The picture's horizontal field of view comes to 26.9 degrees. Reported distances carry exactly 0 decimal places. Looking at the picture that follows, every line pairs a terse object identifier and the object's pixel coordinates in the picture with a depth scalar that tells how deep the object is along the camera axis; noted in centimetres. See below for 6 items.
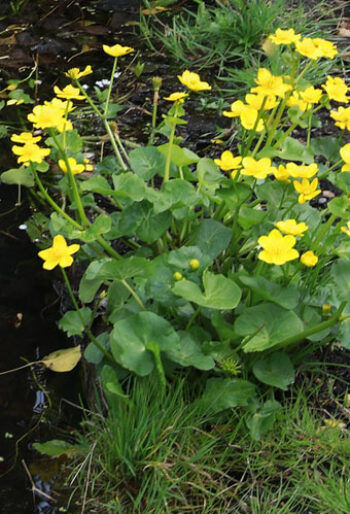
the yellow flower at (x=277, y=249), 151
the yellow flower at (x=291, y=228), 155
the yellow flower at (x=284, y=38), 170
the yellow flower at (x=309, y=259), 158
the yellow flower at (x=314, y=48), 167
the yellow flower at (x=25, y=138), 168
